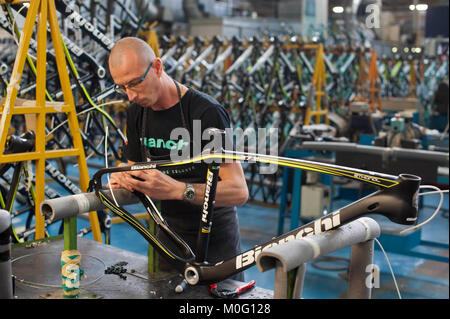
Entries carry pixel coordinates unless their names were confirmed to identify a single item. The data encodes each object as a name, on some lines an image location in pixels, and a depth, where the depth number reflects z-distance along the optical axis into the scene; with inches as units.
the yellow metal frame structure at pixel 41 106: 98.6
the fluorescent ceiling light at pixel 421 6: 141.8
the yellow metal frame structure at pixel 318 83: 291.5
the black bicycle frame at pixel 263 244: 48.4
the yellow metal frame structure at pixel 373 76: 394.9
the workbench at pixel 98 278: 64.9
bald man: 72.0
